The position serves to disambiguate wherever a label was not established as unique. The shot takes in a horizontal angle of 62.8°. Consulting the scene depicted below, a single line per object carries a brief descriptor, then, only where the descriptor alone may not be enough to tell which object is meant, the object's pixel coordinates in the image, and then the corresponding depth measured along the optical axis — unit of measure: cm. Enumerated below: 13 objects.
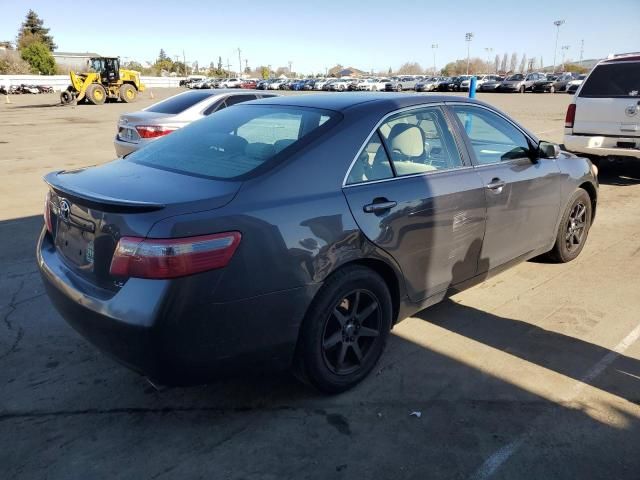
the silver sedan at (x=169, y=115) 820
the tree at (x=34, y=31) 8931
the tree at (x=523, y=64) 17962
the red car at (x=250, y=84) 5991
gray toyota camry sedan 235
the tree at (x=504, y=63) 18538
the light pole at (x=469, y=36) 9356
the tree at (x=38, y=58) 6656
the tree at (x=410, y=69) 17488
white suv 808
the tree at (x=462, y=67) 12900
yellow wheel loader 3083
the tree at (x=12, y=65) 6294
